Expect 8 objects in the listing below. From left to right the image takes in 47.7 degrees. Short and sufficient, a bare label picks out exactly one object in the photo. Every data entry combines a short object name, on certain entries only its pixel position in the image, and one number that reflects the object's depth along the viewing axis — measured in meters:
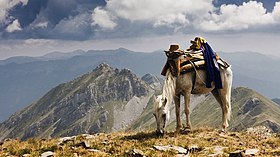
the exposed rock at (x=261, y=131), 14.96
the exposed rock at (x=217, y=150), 9.70
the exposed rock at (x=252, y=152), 8.81
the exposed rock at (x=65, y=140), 13.30
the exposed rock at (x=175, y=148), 10.11
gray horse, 13.22
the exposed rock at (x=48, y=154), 9.74
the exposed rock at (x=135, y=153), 9.35
